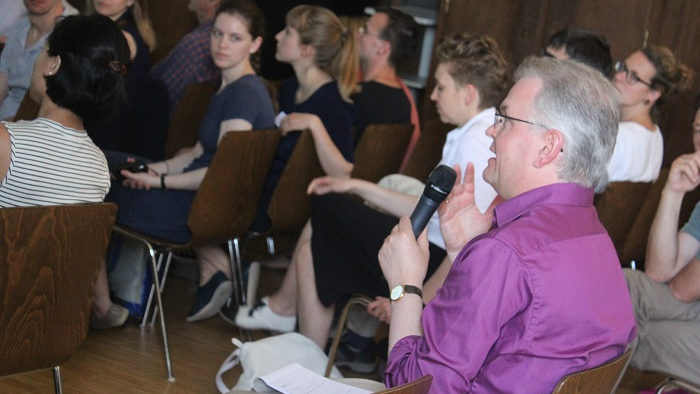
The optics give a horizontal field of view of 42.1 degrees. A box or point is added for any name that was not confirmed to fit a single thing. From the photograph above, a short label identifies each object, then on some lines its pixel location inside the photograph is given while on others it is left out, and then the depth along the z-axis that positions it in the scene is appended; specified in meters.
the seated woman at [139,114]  4.33
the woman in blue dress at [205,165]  3.66
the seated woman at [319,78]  4.18
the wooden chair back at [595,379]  1.62
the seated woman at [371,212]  3.35
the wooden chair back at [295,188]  3.94
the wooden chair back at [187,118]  4.60
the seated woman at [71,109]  2.66
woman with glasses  3.90
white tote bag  3.00
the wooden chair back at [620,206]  3.38
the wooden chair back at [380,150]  4.28
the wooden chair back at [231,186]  3.52
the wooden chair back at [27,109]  3.59
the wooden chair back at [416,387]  1.47
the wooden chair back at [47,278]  2.11
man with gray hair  1.72
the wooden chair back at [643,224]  3.52
